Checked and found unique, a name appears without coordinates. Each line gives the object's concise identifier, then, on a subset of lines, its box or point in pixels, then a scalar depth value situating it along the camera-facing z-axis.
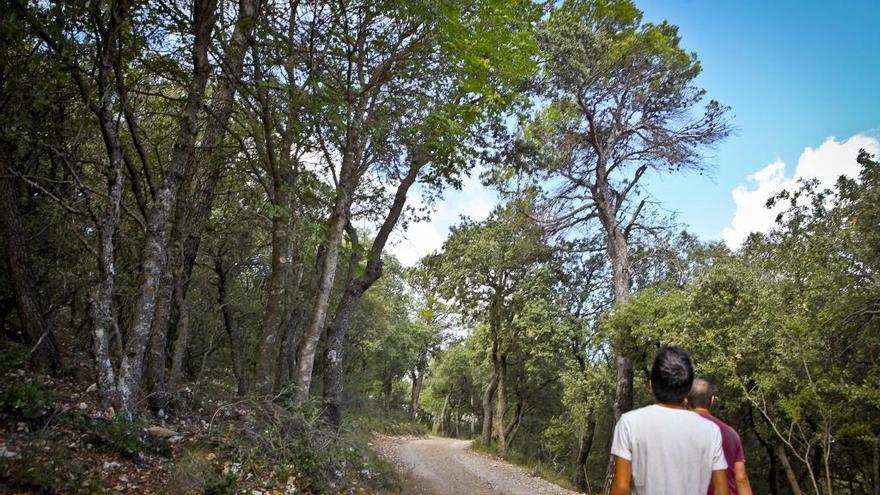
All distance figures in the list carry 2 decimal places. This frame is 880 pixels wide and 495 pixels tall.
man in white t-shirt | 2.32
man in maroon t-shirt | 2.96
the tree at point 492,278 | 18.70
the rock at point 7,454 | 3.94
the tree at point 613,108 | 13.16
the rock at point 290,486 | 6.05
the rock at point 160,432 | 5.89
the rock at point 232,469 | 5.55
